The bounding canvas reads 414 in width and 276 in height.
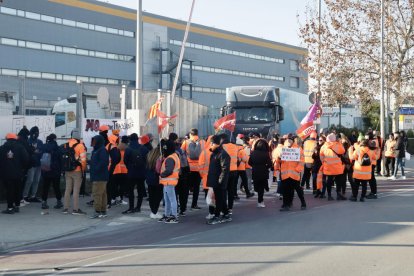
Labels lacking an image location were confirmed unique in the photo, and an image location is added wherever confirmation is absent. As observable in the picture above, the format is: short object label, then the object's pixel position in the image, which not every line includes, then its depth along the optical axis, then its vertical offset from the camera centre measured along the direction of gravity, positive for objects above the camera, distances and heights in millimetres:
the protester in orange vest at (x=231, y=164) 13054 -525
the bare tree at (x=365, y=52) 28328 +4250
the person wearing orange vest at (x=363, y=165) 15648 -664
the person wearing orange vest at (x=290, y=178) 14141 -883
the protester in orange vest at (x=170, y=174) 12273 -671
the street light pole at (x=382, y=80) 25156 +2539
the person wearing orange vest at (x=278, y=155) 15430 -378
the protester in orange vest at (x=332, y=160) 15742 -515
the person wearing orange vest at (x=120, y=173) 14664 -776
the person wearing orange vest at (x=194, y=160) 14633 -461
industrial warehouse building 47500 +8699
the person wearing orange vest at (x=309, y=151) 17062 -297
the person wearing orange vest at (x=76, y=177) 13578 -806
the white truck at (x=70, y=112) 18125 +954
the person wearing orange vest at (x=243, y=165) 15330 -667
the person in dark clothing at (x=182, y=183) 13766 -973
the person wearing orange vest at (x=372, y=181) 16266 -1121
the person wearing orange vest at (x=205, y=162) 13508 -473
